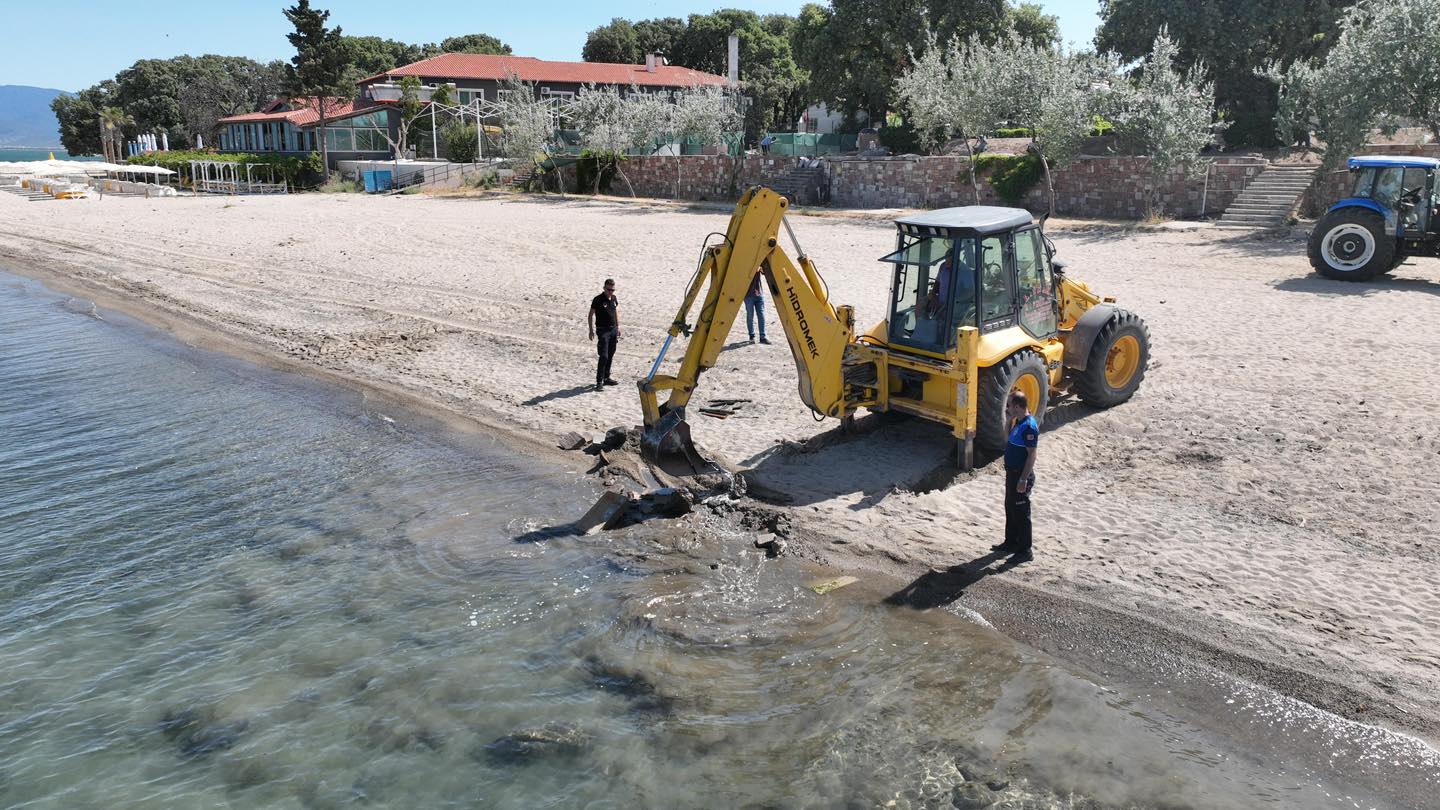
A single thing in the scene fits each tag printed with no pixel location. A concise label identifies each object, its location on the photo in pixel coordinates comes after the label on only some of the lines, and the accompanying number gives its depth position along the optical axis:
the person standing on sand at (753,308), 15.77
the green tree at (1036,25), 57.54
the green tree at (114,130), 70.62
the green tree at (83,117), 88.62
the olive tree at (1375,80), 23.44
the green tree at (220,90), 83.47
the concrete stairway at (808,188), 38.34
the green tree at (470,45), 91.62
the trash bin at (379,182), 51.72
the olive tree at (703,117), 43.31
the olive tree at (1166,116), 27.42
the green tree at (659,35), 82.44
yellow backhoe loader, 9.93
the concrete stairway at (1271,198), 26.97
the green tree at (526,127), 45.97
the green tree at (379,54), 86.69
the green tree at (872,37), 43.84
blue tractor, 18.91
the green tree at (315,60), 58.06
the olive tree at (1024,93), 29.30
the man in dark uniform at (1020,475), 8.67
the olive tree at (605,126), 43.97
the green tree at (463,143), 55.72
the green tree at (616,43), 83.19
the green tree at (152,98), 87.06
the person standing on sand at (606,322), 13.81
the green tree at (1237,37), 36.62
